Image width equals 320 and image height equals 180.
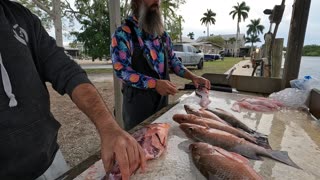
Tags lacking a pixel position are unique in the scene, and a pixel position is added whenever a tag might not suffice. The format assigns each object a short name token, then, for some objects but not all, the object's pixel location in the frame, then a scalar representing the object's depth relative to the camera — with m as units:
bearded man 1.82
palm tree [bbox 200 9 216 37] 64.54
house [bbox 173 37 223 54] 49.75
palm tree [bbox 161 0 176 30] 15.85
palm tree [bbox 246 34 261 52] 70.77
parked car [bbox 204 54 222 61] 30.90
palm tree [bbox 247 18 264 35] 70.13
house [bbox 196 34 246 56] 60.00
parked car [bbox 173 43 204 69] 13.94
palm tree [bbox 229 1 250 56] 60.75
